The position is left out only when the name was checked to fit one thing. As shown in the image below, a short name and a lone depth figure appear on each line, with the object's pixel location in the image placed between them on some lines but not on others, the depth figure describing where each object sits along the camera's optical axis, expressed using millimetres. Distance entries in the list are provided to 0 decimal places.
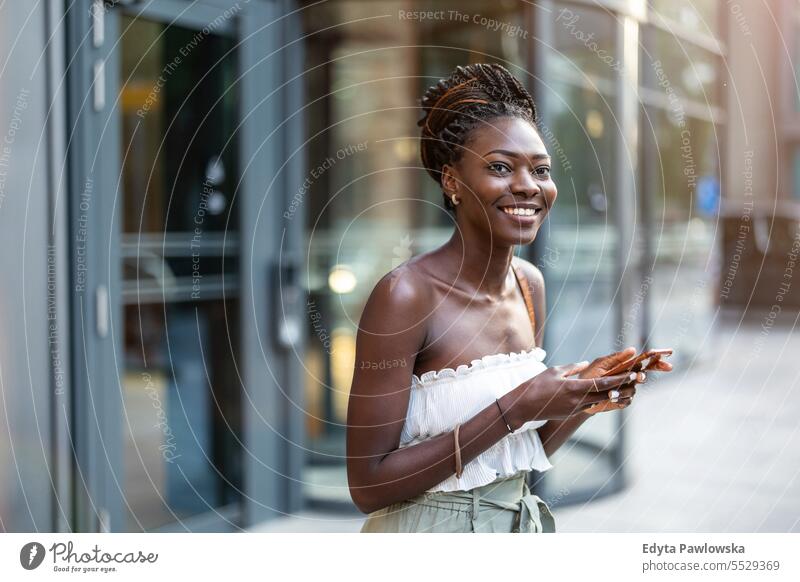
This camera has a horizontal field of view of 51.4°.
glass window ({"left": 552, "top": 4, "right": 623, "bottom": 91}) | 3615
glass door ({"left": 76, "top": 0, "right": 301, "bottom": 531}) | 3238
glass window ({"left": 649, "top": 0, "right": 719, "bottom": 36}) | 4914
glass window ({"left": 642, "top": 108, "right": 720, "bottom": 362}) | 6215
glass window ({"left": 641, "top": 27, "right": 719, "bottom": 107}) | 5664
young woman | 1110
